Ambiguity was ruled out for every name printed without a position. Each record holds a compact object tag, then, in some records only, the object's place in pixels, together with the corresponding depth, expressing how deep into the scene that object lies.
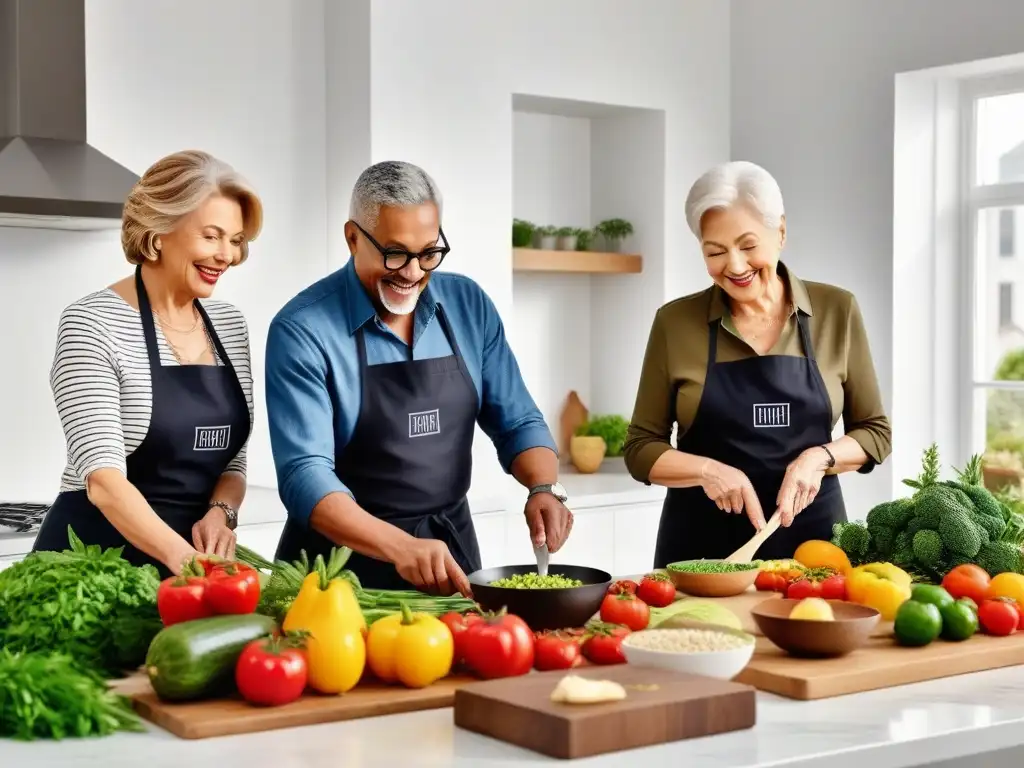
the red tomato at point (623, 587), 2.27
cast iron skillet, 2.04
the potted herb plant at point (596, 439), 5.29
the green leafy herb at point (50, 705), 1.64
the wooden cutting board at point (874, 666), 1.87
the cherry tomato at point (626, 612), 2.10
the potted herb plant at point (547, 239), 5.30
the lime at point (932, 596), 2.10
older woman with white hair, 2.84
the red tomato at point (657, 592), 2.32
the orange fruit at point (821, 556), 2.57
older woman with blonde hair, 2.50
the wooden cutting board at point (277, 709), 1.67
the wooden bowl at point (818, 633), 1.93
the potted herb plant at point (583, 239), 5.43
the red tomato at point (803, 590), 2.30
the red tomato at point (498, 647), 1.85
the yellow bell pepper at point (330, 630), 1.77
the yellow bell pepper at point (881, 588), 2.21
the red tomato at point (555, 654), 1.92
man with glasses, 2.47
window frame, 4.81
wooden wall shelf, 5.12
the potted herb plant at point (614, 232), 5.46
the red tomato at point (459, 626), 1.89
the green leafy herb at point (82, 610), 1.89
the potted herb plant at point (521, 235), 5.20
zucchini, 1.73
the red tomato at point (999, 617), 2.13
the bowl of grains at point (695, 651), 1.79
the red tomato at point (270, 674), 1.71
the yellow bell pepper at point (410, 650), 1.82
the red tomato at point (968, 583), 2.26
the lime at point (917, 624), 2.03
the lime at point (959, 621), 2.08
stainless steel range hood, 3.72
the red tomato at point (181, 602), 1.89
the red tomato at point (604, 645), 1.95
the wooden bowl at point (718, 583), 2.46
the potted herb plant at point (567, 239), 5.32
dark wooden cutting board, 1.56
